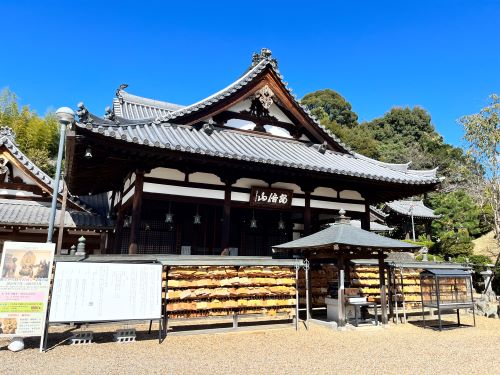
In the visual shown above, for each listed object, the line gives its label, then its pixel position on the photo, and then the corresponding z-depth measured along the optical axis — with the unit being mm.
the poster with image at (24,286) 6785
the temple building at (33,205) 14508
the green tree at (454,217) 32750
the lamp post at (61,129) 8469
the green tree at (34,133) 36250
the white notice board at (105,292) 7113
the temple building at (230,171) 10406
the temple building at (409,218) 37094
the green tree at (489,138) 18500
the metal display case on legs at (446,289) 10008
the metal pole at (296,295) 9431
